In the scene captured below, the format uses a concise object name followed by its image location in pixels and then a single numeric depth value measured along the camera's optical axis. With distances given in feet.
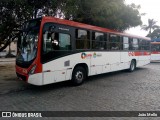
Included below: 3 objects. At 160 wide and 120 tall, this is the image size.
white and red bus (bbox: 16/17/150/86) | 21.83
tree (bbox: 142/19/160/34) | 183.98
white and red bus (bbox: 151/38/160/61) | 73.93
